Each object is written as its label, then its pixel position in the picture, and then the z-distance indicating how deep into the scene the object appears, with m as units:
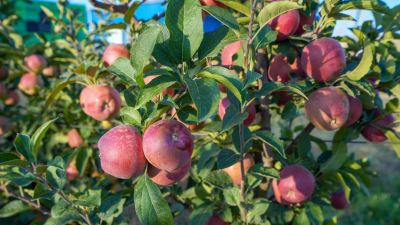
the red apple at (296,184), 0.97
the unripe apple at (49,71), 1.79
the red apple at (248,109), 0.89
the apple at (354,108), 1.00
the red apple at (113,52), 1.17
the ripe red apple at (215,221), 1.04
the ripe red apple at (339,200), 1.44
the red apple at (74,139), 1.63
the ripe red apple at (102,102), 1.12
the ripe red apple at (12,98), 1.94
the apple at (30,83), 1.71
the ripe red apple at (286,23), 0.87
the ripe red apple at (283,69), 1.02
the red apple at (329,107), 0.87
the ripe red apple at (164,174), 0.66
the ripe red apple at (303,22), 1.00
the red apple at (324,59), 0.87
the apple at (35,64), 1.64
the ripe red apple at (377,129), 1.15
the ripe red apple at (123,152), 0.59
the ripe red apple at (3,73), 1.79
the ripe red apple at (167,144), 0.56
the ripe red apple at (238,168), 1.00
